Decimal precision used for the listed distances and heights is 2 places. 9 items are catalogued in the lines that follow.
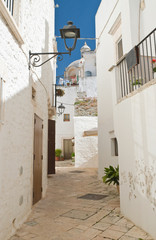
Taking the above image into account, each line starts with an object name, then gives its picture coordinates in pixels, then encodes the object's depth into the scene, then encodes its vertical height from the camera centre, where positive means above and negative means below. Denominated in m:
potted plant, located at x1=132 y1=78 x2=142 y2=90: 4.25 +1.22
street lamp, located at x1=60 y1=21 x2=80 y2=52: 4.63 +2.55
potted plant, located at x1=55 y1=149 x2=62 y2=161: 20.84 -1.43
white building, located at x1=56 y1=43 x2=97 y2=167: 22.52 +5.85
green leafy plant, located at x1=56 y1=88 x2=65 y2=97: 12.06 +2.96
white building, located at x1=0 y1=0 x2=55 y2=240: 3.17 +0.48
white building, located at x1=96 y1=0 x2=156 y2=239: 3.33 +0.41
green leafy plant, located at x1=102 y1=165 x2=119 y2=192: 5.46 -0.99
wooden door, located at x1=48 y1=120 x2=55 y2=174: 9.83 -0.33
